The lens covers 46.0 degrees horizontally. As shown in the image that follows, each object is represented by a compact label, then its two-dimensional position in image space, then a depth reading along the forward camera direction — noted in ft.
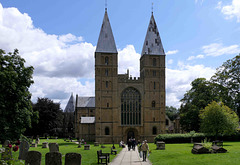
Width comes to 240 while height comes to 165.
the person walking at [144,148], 67.57
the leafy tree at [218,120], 126.93
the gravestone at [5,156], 27.81
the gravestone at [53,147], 76.56
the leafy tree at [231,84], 157.79
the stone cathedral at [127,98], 180.96
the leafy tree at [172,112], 404.57
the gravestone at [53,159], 46.03
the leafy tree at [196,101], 176.96
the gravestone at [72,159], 46.85
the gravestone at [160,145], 106.83
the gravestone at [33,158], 48.29
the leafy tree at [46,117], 225.09
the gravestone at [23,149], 70.48
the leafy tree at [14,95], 83.30
